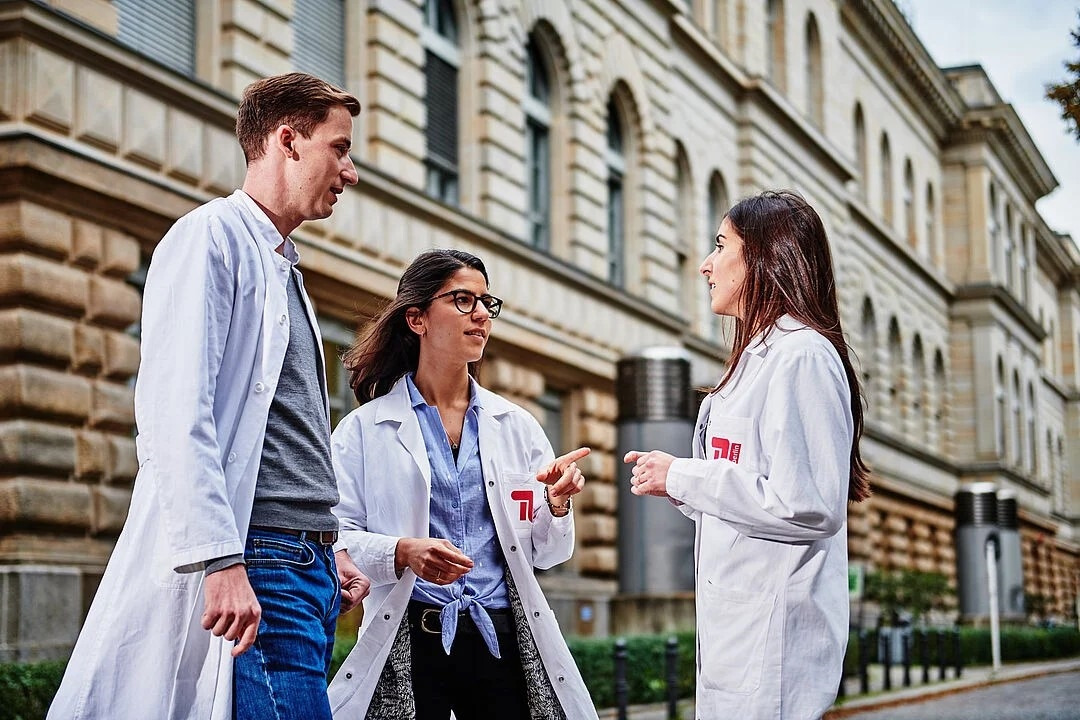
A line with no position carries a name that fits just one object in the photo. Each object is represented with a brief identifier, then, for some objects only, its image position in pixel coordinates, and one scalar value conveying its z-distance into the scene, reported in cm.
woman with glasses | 485
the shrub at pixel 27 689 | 983
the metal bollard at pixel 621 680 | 1330
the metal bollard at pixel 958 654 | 2698
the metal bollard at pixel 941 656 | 2542
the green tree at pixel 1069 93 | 1171
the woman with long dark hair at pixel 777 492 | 384
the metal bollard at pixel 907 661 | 2253
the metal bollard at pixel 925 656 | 2416
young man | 363
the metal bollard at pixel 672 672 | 1442
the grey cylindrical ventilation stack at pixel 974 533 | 4056
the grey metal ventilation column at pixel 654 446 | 2061
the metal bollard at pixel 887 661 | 2145
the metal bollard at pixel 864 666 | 1984
